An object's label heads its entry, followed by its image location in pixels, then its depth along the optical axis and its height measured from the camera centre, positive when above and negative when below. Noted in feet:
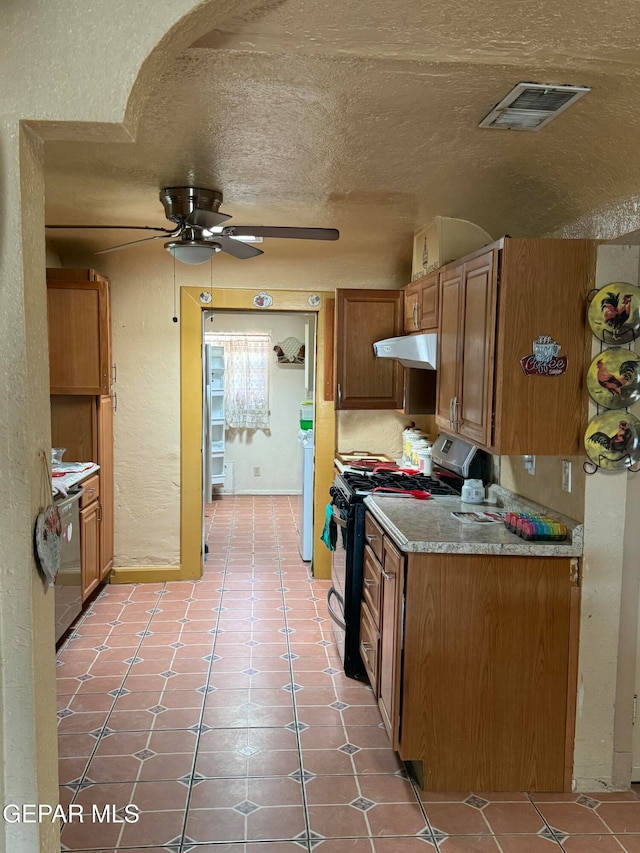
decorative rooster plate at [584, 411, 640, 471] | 8.09 -0.76
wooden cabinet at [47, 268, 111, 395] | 14.20 +0.73
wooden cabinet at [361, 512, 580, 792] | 8.52 -3.65
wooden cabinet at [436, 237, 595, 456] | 8.15 +0.38
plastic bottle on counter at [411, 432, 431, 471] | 15.14 -1.63
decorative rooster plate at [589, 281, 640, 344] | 7.91 +0.71
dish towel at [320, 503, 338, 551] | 12.86 -2.99
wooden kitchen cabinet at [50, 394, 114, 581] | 14.80 -1.27
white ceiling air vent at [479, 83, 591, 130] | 6.36 +2.61
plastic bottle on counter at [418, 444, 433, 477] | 14.51 -1.86
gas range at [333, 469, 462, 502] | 12.01 -2.04
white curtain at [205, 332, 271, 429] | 26.78 -0.26
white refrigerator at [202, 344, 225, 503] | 24.86 -1.63
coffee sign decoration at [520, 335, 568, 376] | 8.25 +0.19
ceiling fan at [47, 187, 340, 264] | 10.25 +2.11
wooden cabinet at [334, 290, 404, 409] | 14.23 +0.46
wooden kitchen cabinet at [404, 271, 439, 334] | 11.88 +1.26
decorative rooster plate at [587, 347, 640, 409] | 8.07 -0.03
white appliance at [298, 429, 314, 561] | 17.84 -3.43
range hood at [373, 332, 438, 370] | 11.57 +0.42
